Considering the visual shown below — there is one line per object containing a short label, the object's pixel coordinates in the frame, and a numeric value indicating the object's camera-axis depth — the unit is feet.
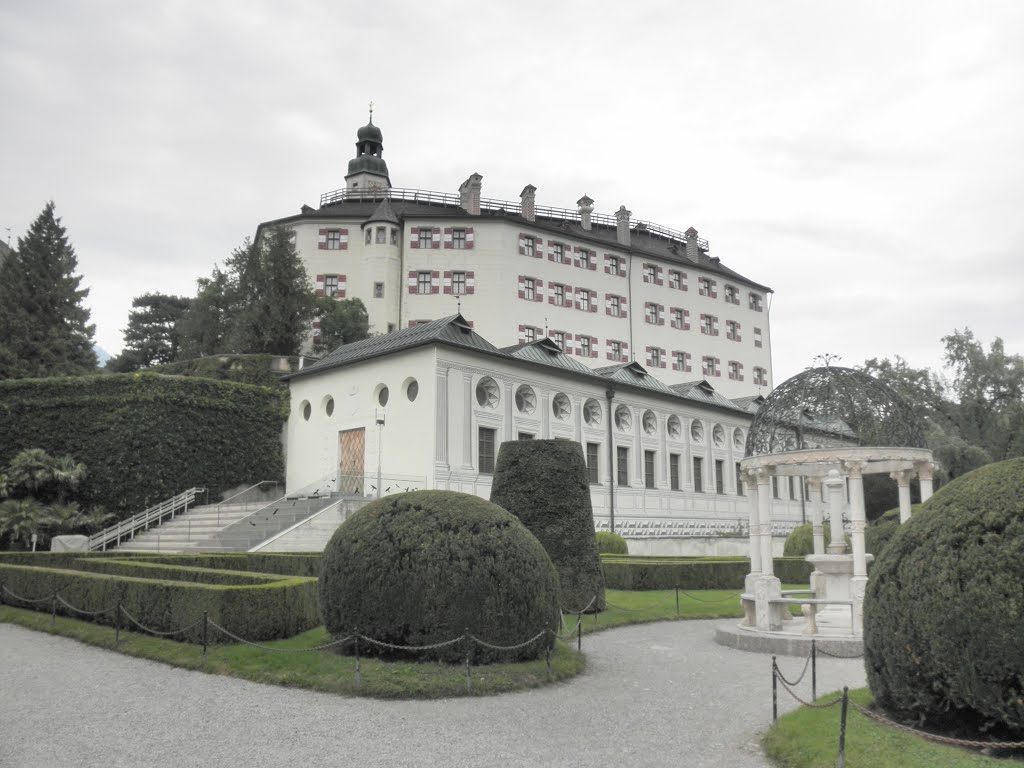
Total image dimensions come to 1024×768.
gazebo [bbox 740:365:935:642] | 46.88
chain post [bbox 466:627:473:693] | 32.17
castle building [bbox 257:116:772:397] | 163.63
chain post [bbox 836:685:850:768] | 21.29
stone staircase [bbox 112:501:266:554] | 89.25
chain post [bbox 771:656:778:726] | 26.76
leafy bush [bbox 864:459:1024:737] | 21.01
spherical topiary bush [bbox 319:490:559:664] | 35.19
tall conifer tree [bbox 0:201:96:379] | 123.95
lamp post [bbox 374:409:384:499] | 98.73
